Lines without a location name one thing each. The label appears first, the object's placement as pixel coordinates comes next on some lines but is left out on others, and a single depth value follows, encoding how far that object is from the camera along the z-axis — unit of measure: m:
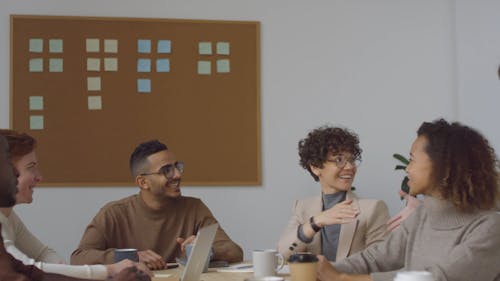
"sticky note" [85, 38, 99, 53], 4.52
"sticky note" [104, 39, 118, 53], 4.53
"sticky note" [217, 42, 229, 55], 4.62
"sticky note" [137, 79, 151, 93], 4.55
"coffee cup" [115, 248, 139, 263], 2.50
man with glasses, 3.21
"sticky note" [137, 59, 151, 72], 4.55
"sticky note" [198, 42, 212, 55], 4.61
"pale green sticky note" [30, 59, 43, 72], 4.45
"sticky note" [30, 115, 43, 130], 4.44
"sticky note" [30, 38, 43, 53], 4.46
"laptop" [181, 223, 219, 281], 2.08
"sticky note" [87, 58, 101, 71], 4.52
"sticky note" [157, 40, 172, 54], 4.57
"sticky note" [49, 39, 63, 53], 4.48
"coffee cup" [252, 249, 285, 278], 2.33
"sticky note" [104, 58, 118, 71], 4.52
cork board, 4.46
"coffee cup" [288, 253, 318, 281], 2.04
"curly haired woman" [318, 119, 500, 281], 2.02
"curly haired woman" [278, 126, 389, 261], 2.88
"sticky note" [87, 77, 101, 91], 4.51
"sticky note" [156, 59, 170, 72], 4.57
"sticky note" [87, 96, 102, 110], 4.50
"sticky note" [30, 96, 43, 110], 4.44
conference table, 2.40
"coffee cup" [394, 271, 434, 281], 1.38
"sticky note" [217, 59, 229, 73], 4.62
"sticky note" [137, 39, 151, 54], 4.56
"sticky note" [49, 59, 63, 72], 4.48
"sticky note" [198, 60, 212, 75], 4.61
